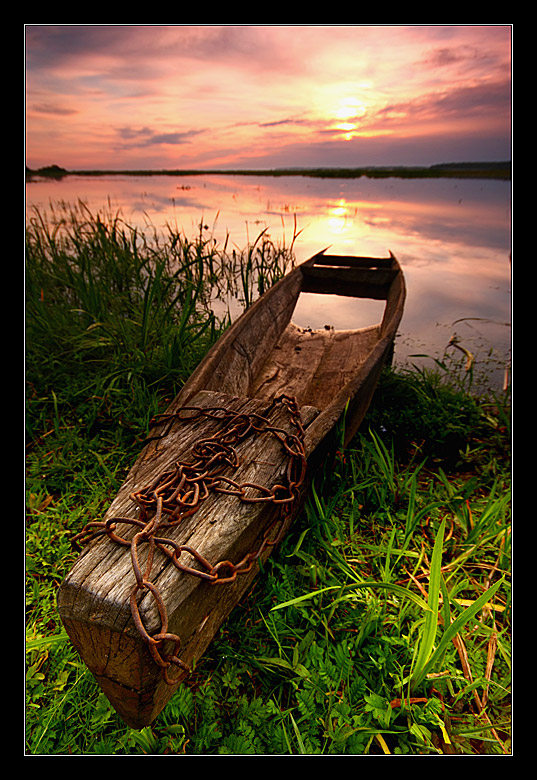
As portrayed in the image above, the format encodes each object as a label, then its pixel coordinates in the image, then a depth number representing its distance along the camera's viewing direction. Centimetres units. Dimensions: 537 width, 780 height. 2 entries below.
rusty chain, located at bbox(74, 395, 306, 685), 105
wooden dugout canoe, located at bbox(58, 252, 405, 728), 103
